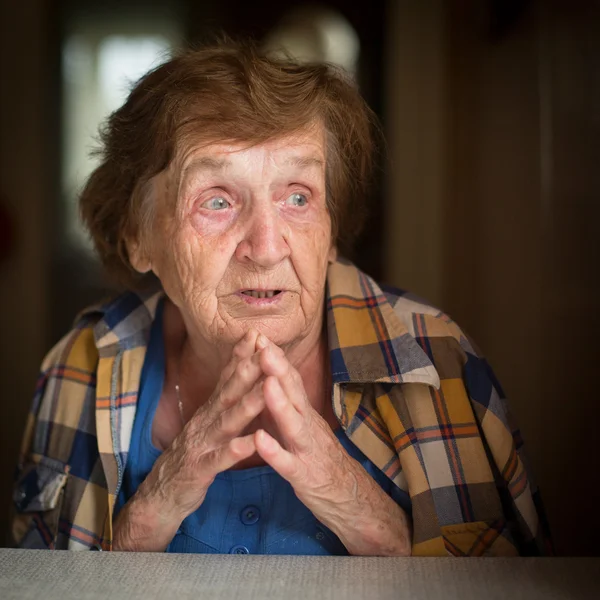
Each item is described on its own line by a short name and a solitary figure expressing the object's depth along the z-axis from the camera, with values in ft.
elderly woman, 4.43
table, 3.43
